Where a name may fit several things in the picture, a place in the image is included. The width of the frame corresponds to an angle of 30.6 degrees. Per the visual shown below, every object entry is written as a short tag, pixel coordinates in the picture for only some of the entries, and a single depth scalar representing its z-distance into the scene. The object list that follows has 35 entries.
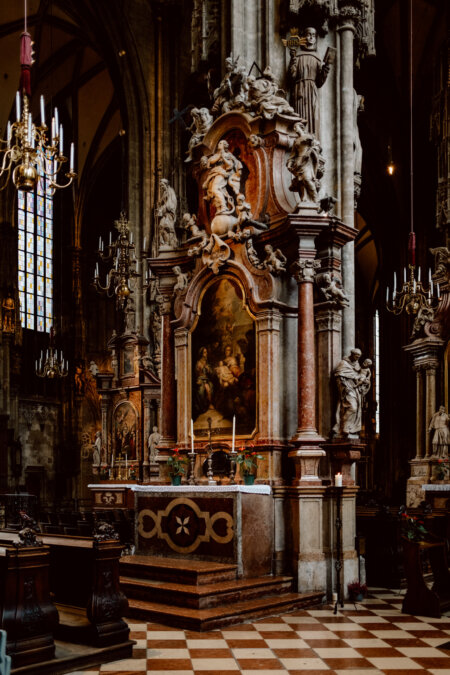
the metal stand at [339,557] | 9.33
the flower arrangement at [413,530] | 8.70
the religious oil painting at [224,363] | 10.48
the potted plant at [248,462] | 9.96
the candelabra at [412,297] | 15.37
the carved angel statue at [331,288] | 10.28
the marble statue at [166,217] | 11.97
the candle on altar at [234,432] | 10.04
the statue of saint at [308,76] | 10.88
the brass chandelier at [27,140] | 7.35
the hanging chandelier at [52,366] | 20.47
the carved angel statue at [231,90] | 10.91
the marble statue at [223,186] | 10.94
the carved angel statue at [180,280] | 11.49
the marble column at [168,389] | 11.64
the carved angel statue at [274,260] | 10.27
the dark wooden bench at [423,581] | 8.62
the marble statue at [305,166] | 10.04
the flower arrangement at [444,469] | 18.14
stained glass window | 28.92
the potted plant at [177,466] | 10.84
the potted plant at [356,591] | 9.48
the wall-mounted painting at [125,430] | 18.22
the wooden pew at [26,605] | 5.89
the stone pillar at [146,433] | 17.59
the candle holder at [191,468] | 10.65
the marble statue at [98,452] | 19.09
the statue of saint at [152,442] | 17.17
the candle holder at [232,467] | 9.78
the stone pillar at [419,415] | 19.12
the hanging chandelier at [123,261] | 17.00
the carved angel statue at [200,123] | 11.53
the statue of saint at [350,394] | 9.98
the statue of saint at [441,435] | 18.28
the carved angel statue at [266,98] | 10.59
